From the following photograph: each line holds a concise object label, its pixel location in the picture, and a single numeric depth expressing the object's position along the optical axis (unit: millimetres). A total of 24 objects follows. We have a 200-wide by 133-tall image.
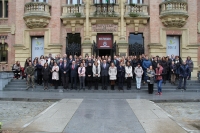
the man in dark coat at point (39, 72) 13012
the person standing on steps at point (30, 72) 12607
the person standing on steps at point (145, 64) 12674
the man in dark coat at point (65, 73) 12393
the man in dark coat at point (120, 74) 12185
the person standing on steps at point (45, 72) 12488
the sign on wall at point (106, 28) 16822
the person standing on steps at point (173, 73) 12845
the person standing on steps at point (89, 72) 12298
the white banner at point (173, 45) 16893
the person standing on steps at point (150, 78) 11330
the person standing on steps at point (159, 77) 11333
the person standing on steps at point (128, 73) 12173
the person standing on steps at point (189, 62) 14104
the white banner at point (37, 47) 17179
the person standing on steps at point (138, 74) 12136
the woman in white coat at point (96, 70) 12191
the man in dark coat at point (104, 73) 12238
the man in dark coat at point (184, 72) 12214
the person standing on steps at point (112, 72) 12149
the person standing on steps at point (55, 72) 12524
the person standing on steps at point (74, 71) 12298
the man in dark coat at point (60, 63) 12638
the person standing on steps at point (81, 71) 12124
